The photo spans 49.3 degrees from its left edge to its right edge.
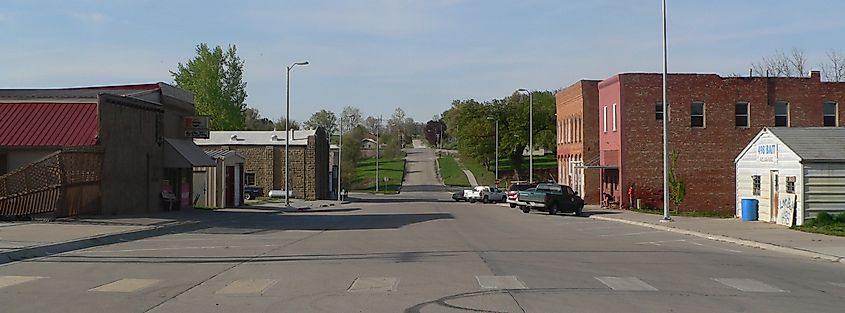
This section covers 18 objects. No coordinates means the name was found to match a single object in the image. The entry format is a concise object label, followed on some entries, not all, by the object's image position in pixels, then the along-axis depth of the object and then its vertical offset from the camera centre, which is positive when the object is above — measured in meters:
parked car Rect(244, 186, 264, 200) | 73.12 -1.61
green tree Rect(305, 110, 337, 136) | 143.88 +8.35
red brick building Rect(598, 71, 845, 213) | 52.53 +2.88
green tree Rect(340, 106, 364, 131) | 149.50 +9.00
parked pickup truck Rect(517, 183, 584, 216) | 45.59 -1.42
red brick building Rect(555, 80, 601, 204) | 60.41 +2.36
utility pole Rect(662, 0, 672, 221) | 34.19 +0.53
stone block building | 78.12 +1.03
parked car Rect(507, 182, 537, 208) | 56.09 -1.11
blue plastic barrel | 34.56 -1.47
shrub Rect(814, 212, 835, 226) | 29.62 -1.56
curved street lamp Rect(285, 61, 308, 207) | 56.51 +2.77
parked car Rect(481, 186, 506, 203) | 71.38 -1.83
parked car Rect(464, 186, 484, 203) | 72.44 -1.80
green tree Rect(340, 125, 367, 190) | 107.25 +2.04
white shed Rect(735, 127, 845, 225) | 30.45 -0.07
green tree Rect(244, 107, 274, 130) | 159.52 +9.30
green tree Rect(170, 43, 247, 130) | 89.38 +8.83
